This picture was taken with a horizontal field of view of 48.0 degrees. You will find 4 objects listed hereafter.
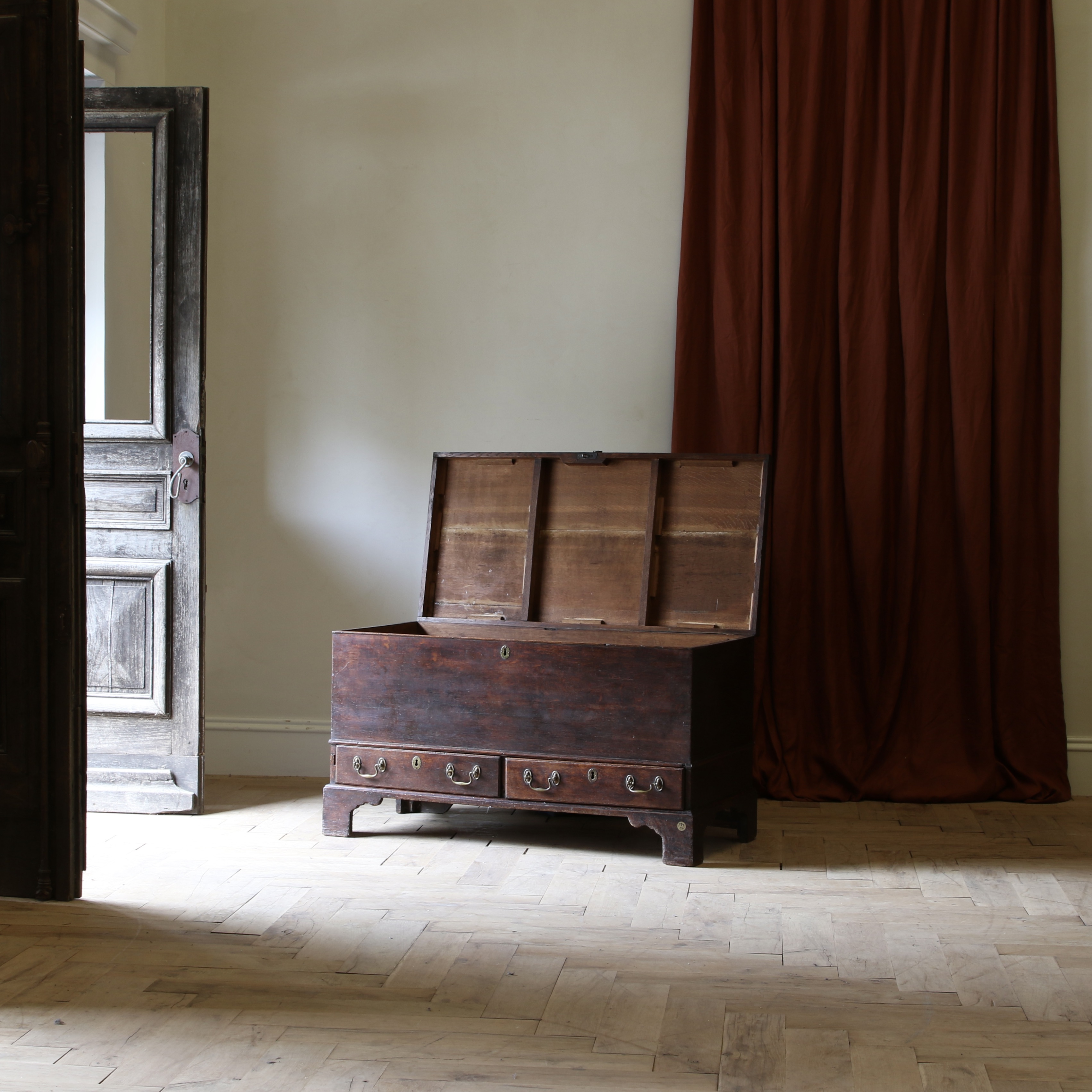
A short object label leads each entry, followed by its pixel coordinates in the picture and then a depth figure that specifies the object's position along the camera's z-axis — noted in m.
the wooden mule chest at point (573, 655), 3.25
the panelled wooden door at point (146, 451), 3.83
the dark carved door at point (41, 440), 2.84
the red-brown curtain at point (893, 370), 3.99
